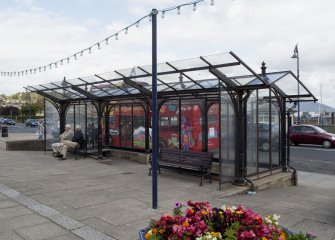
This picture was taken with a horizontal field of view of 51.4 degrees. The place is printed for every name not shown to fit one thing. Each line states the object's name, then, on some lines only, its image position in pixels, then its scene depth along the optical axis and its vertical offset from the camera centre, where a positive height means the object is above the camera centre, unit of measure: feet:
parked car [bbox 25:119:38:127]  174.22 -2.01
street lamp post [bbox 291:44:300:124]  84.60 +15.96
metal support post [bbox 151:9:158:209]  19.35 +1.28
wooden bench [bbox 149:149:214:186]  27.37 -3.61
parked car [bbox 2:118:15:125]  187.27 -1.54
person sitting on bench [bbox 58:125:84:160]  40.29 -2.77
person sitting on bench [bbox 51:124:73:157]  41.63 -2.32
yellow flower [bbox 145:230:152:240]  9.38 -3.17
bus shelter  26.16 +0.60
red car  66.59 -3.55
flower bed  8.70 -2.85
